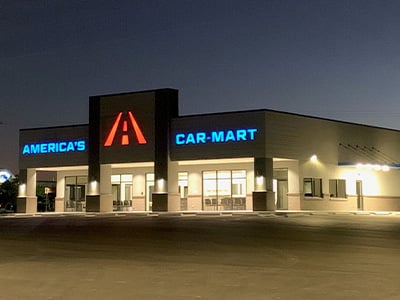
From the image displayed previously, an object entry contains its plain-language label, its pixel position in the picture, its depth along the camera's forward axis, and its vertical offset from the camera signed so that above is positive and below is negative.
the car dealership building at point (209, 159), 47.84 +3.82
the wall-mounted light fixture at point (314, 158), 50.04 +3.74
